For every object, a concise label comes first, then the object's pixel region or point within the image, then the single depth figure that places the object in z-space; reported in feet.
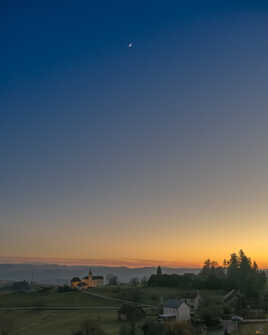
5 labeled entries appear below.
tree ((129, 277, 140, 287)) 464.73
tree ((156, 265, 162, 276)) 521.24
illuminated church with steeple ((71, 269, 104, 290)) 527.15
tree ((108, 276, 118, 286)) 524.57
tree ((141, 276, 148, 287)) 446.36
